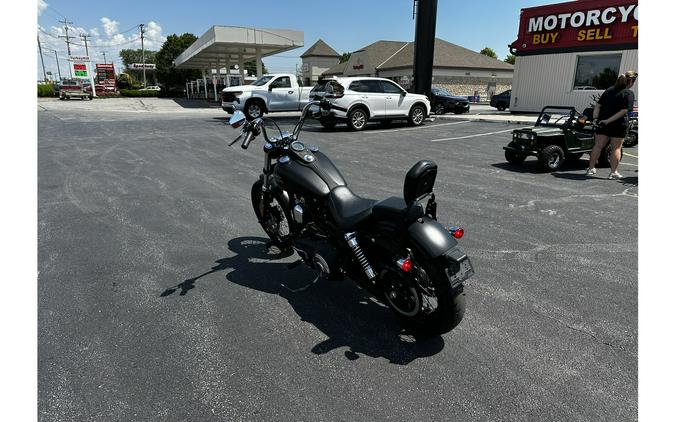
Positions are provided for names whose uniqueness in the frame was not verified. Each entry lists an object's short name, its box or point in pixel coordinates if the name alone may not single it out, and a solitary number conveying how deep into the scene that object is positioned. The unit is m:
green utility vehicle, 7.78
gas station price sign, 37.70
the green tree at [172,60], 58.78
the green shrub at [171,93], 49.19
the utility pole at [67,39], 69.12
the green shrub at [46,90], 40.41
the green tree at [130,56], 106.31
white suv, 13.94
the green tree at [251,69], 73.70
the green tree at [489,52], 73.31
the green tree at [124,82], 62.84
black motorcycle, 2.44
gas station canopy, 23.36
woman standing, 6.43
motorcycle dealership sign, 16.98
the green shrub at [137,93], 45.19
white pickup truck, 17.31
